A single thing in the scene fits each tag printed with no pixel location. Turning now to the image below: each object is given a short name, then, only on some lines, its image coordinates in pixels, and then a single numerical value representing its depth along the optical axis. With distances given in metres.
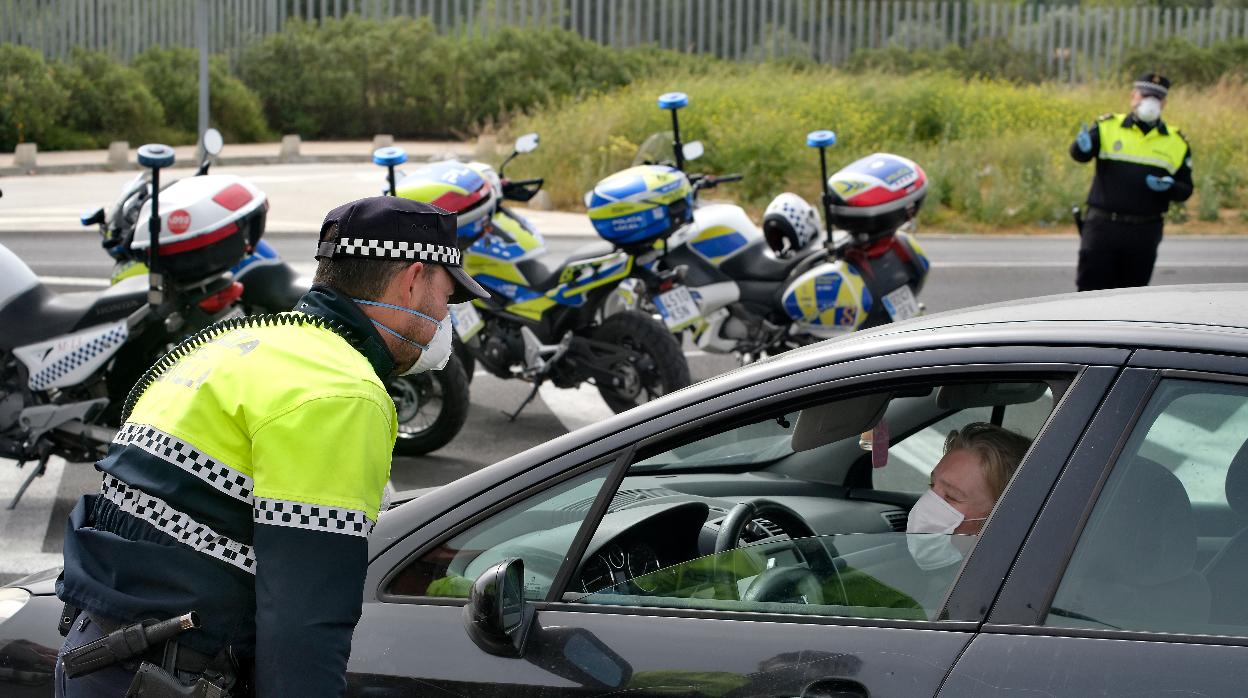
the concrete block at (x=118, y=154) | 23.39
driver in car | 2.93
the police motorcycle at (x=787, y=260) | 7.91
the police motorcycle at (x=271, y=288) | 6.73
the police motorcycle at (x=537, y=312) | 7.50
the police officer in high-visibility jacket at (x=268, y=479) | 2.30
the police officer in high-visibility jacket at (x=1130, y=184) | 9.93
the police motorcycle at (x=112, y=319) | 6.22
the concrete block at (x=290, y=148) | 25.34
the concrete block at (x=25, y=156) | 22.42
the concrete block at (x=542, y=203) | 19.38
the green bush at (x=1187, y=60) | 32.69
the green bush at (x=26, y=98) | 24.94
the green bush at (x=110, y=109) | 26.31
